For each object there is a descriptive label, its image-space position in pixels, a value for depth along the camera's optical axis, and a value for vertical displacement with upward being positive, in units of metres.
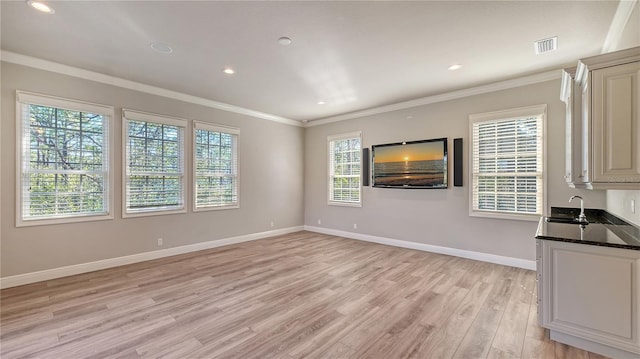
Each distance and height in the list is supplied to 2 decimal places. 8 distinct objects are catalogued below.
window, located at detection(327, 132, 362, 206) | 6.48 +0.25
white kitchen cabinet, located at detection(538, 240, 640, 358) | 2.02 -0.94
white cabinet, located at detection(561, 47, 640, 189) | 2.11 +0.48
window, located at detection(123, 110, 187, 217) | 4.51 +0.26
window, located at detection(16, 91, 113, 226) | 3.62 +0.27
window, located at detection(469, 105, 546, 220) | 4.18 +0.25
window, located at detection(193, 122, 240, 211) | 5.40 +0.26
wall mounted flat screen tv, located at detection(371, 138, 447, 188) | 5.08 +0.29
